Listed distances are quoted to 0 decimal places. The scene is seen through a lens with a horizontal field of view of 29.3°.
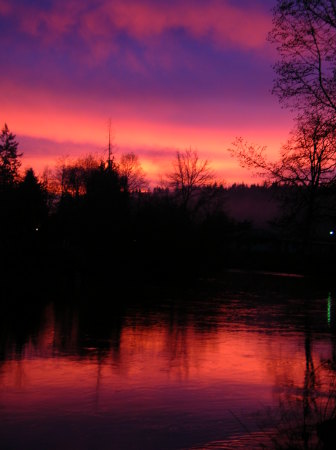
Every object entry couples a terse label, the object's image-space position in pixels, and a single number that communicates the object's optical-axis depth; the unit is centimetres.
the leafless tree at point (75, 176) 8912
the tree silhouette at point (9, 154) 7694
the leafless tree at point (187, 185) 8394
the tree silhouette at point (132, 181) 7931
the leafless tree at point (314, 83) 1557
